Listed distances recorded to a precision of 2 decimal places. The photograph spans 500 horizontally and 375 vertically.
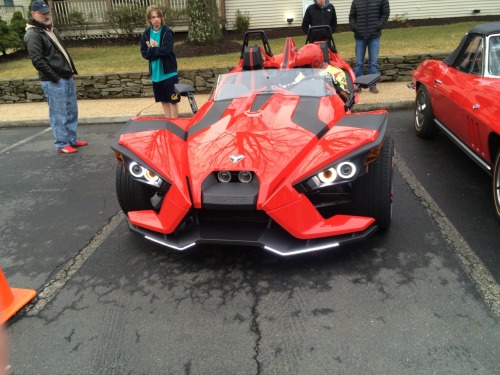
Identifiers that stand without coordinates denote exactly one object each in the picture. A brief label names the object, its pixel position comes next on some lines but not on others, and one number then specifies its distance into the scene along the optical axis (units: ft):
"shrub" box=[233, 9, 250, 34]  53.06
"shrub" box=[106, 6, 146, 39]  51.44
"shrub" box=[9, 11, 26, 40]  48.76
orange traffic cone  8.97
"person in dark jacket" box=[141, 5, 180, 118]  19.89
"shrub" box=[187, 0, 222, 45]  36.70
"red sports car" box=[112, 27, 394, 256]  9.13
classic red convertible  11.59
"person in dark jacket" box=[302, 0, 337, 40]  26.18
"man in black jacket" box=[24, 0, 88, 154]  17.79
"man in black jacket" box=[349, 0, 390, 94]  24.22
